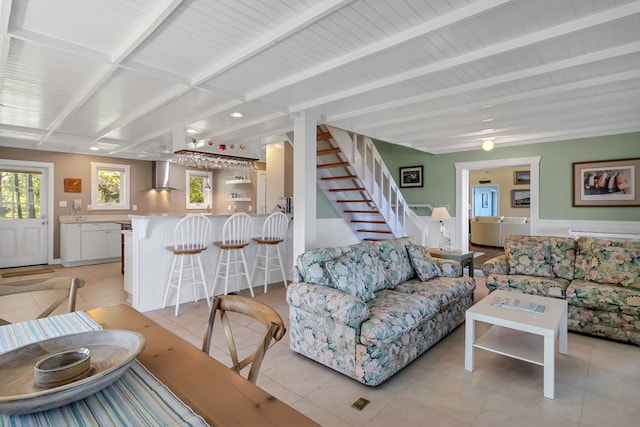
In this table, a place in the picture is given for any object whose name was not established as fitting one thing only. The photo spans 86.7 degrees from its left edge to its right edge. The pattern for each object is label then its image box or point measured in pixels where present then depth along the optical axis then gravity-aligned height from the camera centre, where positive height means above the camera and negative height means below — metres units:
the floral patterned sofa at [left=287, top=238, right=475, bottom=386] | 2.29 -0.76
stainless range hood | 7.93 +0.76
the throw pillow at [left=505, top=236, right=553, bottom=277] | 3.80 -0.54
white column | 4.03 +0.28
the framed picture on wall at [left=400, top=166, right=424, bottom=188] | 7.60 +0.74
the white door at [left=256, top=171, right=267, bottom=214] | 7.80 +0.42
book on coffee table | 2.59 -0.76
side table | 4.19 -0.59
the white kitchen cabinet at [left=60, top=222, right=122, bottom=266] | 6.54 -0.72
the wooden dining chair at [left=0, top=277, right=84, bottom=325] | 1.59 -0.38
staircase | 5.32 +0.39
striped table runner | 0.73 -0.46
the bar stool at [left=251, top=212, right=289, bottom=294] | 4.72 -0.43
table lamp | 4.58 -0.43
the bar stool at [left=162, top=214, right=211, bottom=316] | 3.94 -0.49
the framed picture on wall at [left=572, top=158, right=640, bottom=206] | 5.32 +0.44
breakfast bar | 3.87 -0.63
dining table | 0.76 -0.47
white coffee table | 2.21 -0.94
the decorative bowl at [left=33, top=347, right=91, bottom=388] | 0.80 -0.40
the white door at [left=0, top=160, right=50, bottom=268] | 6.36 -0.13
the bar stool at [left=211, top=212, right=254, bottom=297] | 4.32 -0.46
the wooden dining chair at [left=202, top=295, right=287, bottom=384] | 1.10 -0.41
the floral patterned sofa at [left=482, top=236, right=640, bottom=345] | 3.00 -0.72
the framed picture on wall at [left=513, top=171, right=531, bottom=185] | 10.76 +1.02
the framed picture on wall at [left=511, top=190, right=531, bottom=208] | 10.88 +0.35
